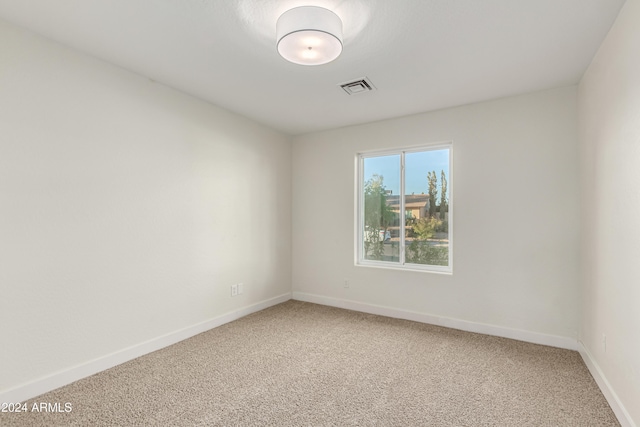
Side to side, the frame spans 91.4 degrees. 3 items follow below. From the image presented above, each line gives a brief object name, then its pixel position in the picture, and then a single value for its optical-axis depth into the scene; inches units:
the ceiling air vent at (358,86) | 113.0
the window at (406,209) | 145.8
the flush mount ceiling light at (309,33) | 72.7
